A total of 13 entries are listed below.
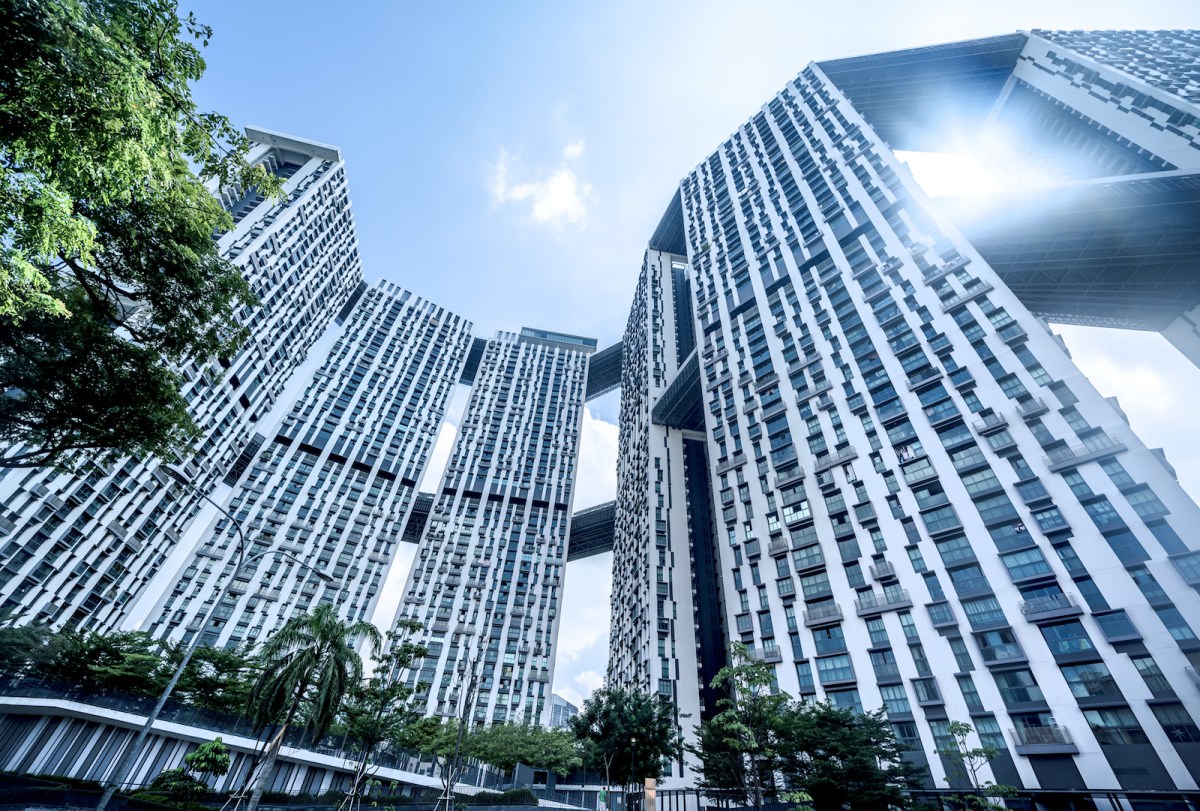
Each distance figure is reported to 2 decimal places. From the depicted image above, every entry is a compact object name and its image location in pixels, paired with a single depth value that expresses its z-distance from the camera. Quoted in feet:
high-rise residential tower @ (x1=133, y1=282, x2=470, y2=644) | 225.35
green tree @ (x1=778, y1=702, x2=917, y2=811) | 82.53
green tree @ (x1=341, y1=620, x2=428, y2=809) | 76.52
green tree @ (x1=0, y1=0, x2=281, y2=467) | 29.50
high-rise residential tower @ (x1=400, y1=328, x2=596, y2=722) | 242.17
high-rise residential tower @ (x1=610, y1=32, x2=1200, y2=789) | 94.07
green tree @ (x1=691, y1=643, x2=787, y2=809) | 77.41
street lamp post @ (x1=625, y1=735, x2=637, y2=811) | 118.93
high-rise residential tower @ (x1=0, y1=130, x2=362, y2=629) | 155.12
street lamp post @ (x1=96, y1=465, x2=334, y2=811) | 41.06
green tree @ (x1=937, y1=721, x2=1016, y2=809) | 79.82
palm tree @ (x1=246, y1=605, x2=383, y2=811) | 66.24
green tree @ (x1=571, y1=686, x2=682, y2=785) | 120.16
